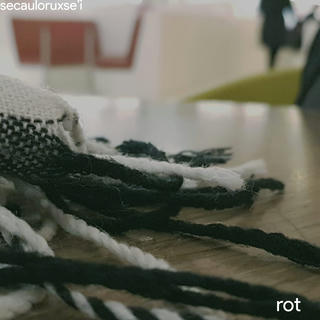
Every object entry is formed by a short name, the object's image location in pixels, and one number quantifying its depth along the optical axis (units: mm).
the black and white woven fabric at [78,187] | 245
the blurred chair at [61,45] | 3852
